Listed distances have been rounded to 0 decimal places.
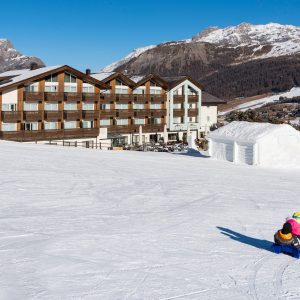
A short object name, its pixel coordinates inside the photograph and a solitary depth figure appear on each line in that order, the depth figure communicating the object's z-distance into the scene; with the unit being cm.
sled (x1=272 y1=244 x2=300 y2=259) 1033
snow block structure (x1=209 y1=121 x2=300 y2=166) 3134
